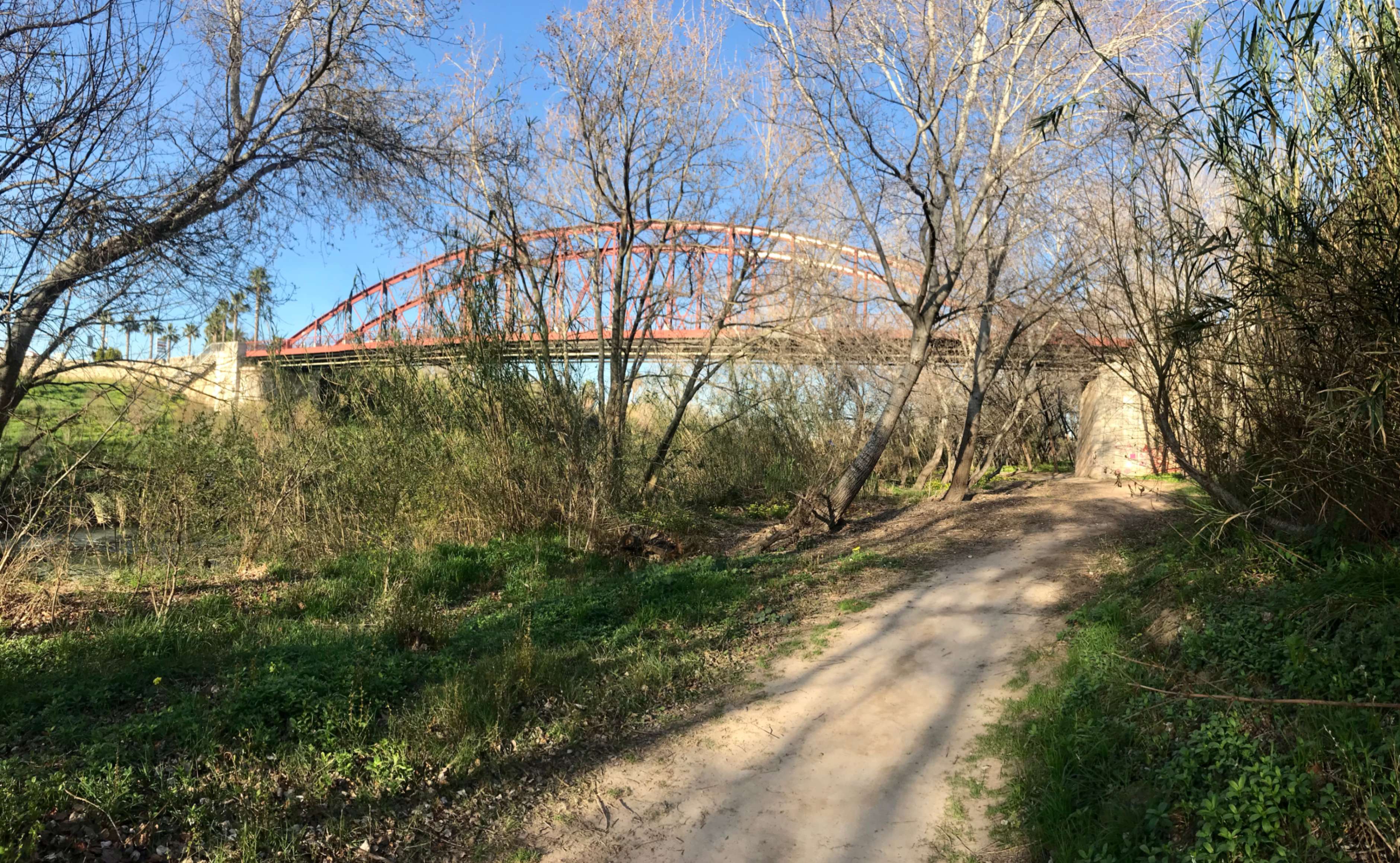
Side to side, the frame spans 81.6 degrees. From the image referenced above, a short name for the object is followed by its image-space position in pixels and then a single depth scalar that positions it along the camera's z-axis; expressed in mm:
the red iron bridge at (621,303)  10281
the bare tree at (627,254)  11234
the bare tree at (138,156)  5375
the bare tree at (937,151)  10203
